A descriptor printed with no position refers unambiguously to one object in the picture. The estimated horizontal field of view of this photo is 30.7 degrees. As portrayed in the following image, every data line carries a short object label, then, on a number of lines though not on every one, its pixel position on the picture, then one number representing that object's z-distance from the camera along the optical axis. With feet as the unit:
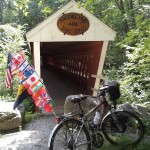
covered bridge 25.85
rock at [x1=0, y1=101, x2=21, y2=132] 21.39
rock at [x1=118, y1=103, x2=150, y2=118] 20.50
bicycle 14.07
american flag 21.00
